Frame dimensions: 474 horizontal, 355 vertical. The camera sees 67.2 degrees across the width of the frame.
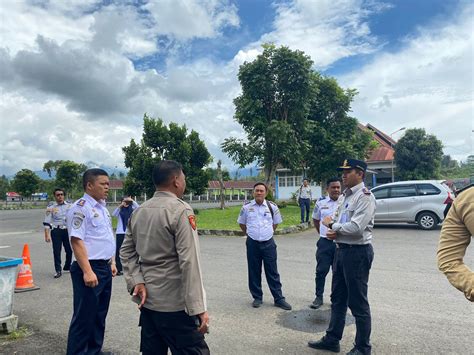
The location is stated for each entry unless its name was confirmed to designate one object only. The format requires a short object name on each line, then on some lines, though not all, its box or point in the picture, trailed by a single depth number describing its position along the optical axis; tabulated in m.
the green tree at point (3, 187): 66.62
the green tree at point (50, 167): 56.09
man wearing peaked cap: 3.43
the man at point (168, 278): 2.41
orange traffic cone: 6.50
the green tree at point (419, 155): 27.88
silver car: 11.89
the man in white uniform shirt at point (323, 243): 5.20
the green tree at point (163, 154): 22.08
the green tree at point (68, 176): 42.28
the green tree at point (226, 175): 40.21
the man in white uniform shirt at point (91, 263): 3.43
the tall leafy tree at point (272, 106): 19.48
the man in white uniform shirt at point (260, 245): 5.19
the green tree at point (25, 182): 48.25
